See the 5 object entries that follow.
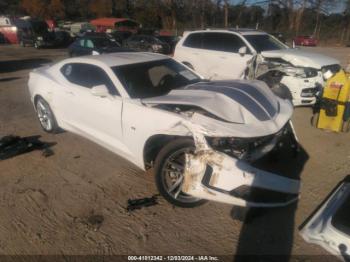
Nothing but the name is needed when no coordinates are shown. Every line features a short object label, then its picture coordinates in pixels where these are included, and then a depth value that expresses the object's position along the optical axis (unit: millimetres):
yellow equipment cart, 5555
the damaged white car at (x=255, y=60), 6797
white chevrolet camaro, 3061
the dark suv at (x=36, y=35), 24609
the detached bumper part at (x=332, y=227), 2127
